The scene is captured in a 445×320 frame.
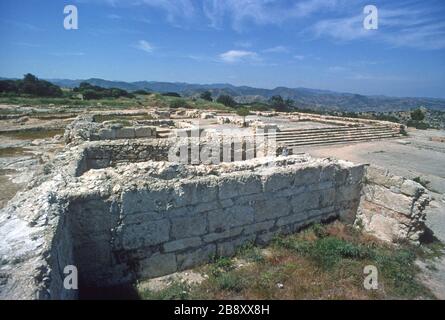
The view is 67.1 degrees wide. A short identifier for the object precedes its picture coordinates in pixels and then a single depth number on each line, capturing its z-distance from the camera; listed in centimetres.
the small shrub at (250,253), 503
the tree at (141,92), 6937
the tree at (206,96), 6594
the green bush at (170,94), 6900
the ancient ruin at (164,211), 325
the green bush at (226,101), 5676
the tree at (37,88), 5528
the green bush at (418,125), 2969
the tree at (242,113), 3442
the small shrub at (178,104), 4169
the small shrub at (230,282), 425
